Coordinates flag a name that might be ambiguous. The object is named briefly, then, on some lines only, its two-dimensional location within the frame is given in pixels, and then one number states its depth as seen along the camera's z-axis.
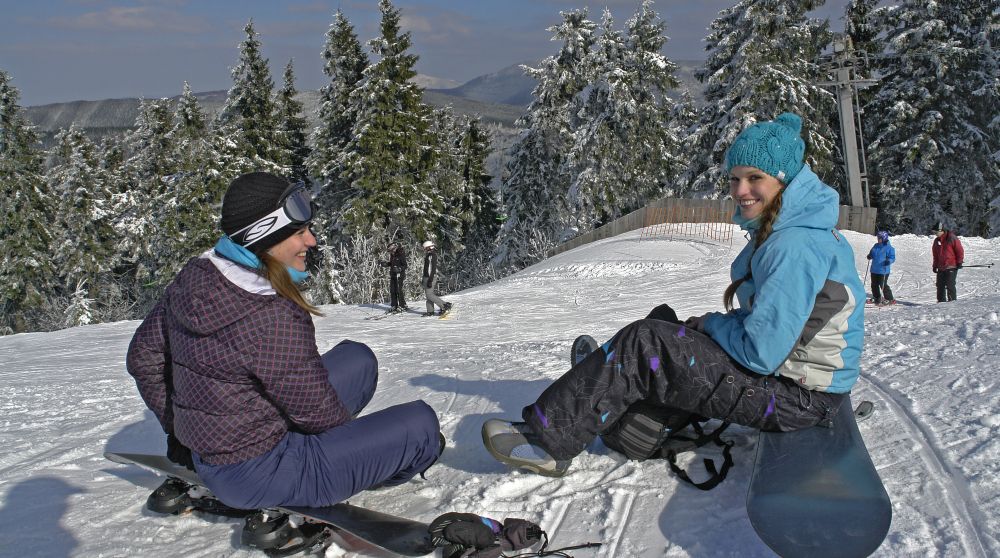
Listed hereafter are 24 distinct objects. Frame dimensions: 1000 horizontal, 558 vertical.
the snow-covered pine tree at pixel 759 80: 28.03
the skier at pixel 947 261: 13.16
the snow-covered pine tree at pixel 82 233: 34.91
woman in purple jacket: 2.58
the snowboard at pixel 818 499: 2.34
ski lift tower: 25.66
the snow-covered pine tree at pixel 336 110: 32.22
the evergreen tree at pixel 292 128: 35.47
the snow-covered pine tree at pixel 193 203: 29.47
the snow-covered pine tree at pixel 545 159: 34.34
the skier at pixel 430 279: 13.91
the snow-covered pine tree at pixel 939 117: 28.59
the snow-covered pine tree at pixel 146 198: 36.12
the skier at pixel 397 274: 15.26
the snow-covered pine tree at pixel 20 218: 31.03
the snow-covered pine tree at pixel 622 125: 32.19
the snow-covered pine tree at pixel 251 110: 31.09
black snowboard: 2.68
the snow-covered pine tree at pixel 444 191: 32.34
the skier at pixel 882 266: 13.70
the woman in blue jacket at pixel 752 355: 2.91
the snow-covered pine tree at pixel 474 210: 41.47
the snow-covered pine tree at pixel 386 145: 30.44
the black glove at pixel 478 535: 2.60
